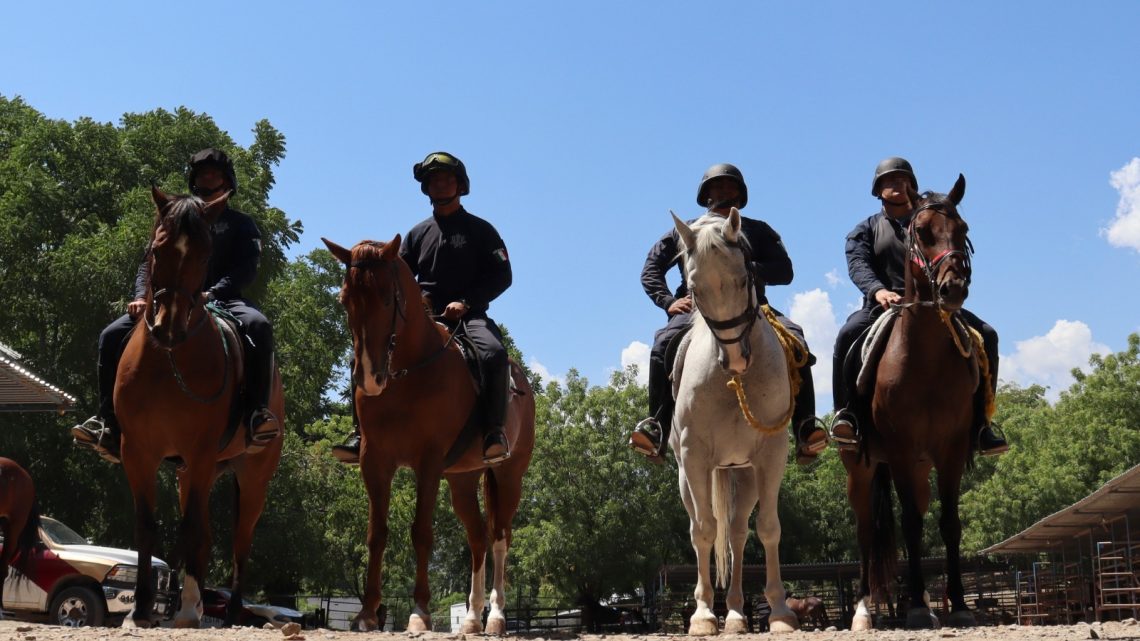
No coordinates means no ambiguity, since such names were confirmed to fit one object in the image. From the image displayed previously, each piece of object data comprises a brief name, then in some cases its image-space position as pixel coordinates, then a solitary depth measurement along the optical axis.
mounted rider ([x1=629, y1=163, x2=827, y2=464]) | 10.50
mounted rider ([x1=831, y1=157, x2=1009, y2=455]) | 11.08
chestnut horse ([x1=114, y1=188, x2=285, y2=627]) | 9.53
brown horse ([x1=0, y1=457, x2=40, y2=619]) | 17.66
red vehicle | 18.83
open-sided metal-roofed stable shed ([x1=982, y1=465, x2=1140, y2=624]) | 26.88
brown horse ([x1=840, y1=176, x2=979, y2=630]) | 9.76
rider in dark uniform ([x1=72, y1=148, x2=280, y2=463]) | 10.66
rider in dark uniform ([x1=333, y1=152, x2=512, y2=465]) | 12.05
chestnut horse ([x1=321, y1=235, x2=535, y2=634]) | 9.56
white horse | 9.47
